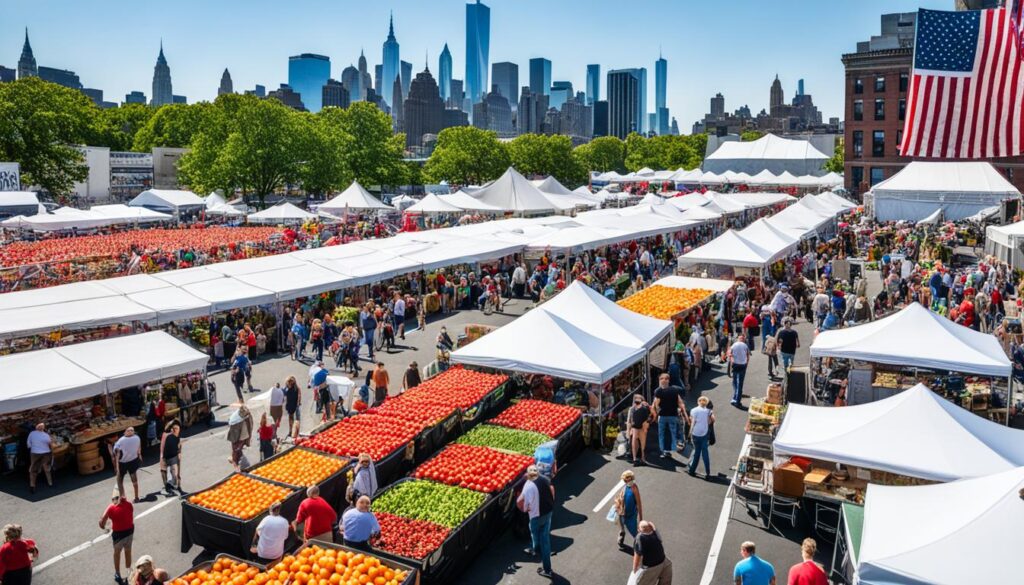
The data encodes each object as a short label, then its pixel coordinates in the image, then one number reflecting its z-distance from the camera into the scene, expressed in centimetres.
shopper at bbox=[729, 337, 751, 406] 1459
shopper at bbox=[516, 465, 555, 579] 866
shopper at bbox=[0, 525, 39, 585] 755
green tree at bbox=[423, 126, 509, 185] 7725
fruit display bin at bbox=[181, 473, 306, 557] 863
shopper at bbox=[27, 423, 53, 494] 1098
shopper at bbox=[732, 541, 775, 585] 706
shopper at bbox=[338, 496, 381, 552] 806
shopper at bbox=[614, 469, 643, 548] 884
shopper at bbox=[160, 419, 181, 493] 1088
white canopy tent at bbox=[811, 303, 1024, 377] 1228
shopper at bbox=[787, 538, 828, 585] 693
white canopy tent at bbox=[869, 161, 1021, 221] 4100
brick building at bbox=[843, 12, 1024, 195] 6525
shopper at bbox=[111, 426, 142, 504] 1033
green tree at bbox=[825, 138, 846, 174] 8919
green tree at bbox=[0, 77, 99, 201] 5369
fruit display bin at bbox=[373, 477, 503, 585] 802
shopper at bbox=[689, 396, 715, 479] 1103
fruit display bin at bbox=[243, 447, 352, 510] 968
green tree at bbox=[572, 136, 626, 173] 11912
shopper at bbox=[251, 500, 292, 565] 803
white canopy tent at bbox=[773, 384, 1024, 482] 862
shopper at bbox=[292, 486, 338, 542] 841
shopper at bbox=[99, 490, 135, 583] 838
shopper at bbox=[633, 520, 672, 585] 735
